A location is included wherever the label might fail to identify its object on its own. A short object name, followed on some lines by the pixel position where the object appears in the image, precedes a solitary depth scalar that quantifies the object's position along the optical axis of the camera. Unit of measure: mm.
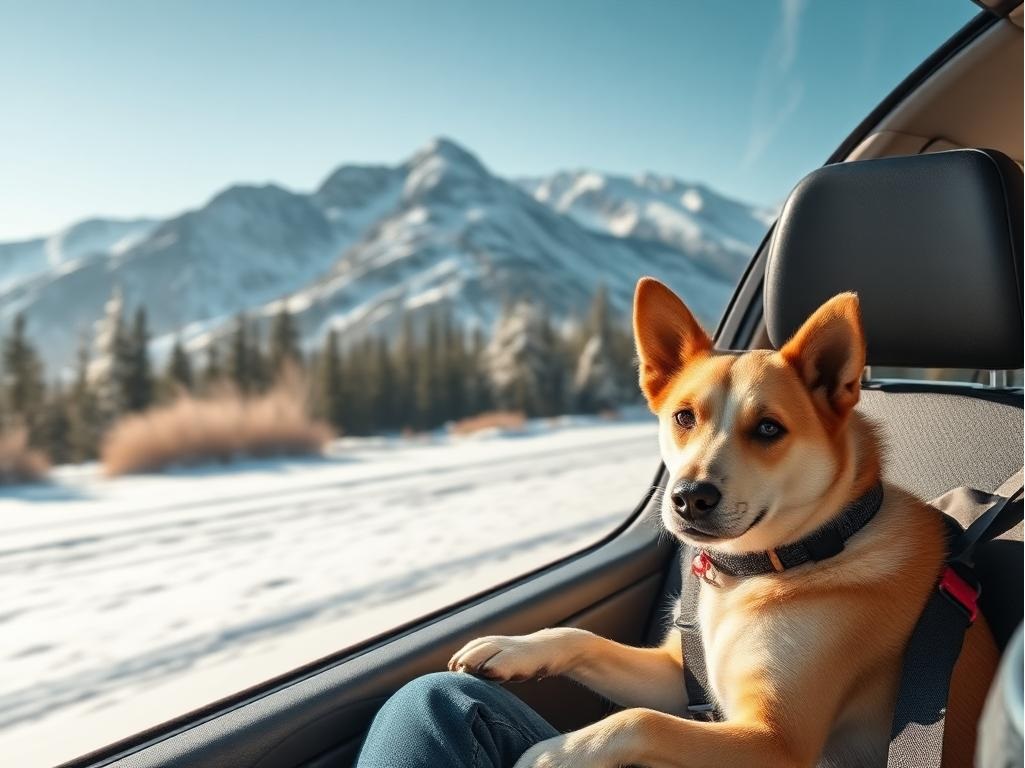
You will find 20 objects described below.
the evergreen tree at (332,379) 19406
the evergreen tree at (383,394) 20636
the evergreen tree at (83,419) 12665
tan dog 1221
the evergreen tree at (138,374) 16312
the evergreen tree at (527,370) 21547
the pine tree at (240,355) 18266
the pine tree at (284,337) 19391
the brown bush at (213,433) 7824
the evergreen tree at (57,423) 12554
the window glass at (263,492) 2689
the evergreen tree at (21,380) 13413
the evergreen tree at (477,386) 22062
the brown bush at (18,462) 6750
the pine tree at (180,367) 17884
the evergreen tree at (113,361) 15898
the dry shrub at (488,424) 14227
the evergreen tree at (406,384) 21203
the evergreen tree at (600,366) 21375
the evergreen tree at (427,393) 21547
